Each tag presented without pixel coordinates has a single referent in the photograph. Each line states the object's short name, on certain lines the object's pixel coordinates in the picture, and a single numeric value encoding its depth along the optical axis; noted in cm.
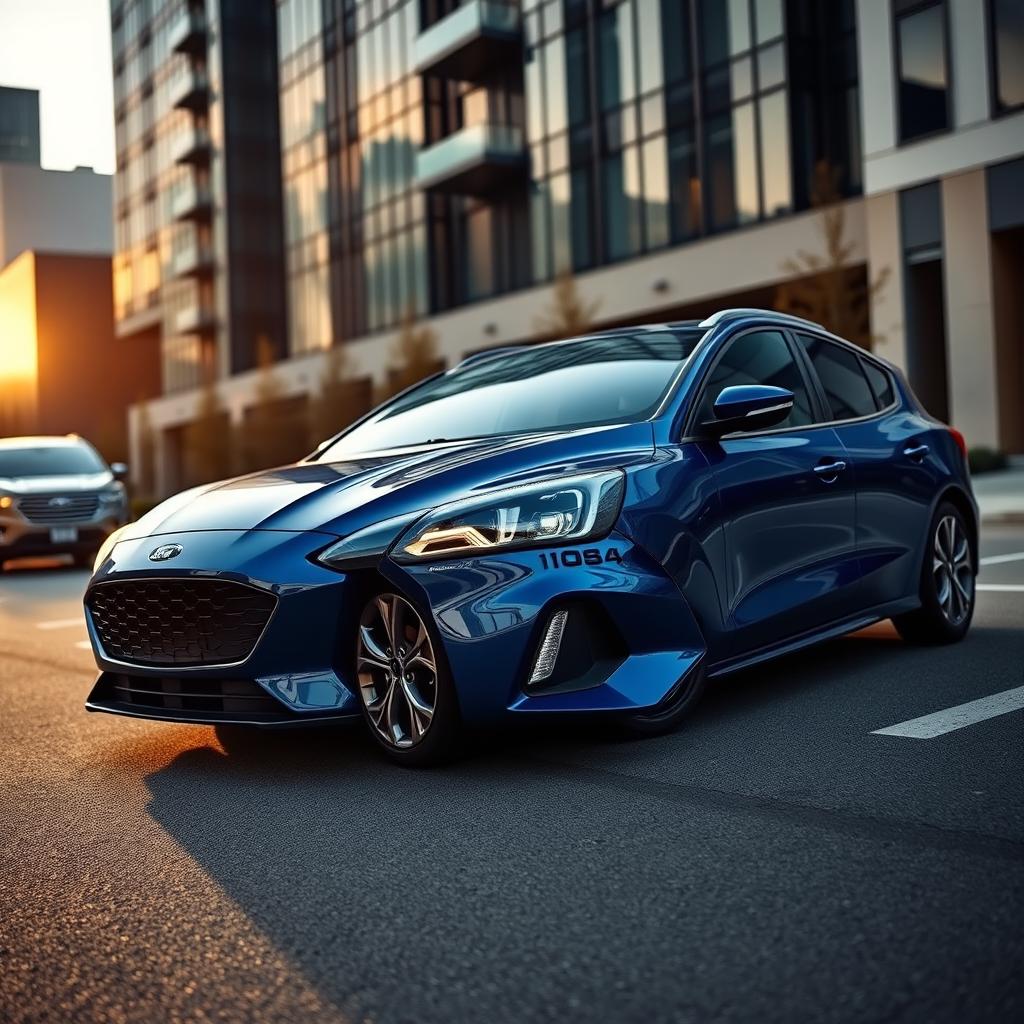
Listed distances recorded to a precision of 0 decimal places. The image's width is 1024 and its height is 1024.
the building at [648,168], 2659
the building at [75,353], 8894
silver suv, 1605
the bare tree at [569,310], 3353
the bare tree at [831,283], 2516
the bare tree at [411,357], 4019
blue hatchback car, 417
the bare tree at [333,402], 4456
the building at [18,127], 15462
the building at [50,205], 11206
